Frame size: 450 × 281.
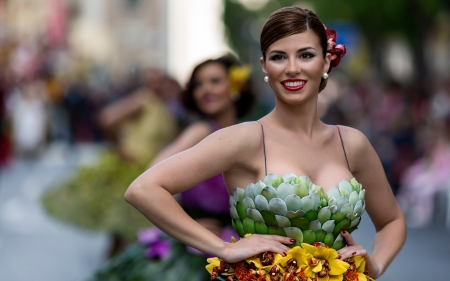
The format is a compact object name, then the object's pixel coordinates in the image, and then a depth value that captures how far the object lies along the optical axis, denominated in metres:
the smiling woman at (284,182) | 6.11
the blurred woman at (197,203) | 9.79
